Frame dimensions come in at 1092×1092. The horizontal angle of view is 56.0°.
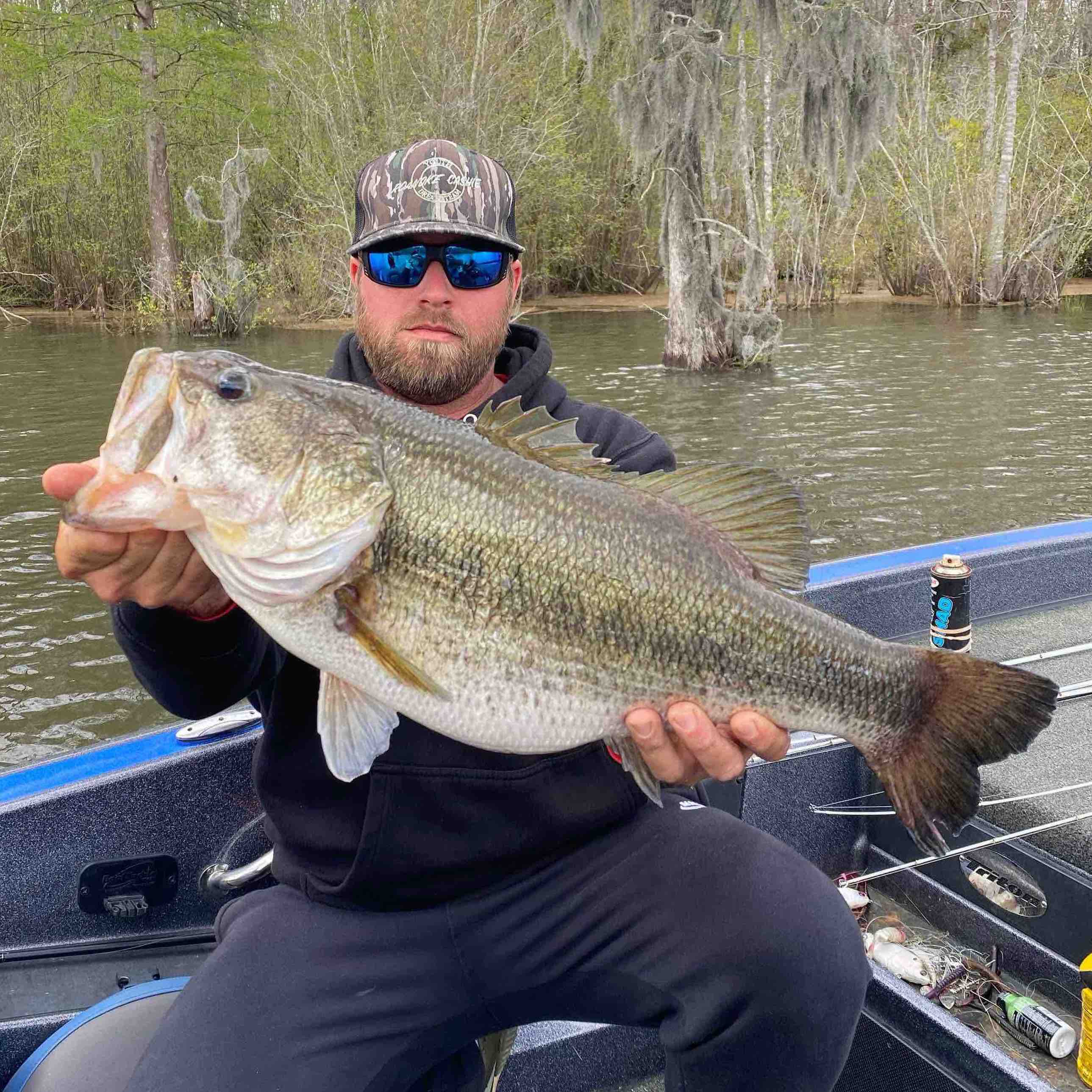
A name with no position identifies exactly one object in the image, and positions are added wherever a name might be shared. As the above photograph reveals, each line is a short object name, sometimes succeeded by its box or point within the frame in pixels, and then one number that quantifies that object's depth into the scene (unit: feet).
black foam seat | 6.79
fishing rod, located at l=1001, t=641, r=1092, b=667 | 11.30
